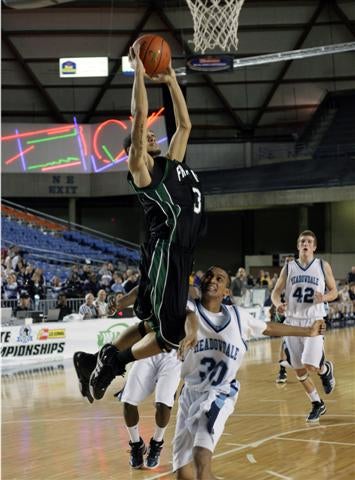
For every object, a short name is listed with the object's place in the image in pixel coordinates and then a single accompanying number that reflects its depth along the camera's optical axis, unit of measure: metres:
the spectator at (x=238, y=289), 20.36
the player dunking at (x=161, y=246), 5.02
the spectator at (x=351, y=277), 24.16
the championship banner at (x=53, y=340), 15.09
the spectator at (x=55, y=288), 19.69
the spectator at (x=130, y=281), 17.48
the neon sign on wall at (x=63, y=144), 31.91
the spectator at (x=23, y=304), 17.47
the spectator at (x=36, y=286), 18.80
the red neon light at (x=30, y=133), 32.03
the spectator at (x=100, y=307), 16.56
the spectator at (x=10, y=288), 18.26
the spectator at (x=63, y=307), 16.95
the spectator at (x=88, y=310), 16.42
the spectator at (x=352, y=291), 23.49
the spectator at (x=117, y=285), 19.47
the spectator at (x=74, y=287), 19.78
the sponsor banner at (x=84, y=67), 30.42
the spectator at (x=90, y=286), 20.39
